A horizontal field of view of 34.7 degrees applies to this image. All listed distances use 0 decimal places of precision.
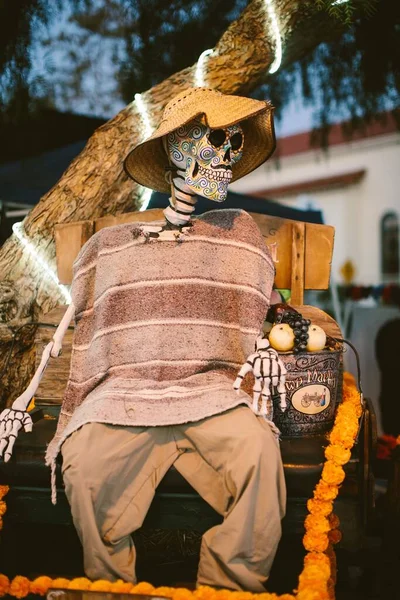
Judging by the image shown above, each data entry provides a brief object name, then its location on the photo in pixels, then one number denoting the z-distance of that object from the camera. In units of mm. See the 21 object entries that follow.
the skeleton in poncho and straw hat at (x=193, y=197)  2441
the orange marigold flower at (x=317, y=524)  2422
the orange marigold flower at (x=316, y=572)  2256
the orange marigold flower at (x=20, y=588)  2316
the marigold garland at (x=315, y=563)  2160
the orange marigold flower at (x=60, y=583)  2232
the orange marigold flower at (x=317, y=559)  2359
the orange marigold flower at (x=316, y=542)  2410
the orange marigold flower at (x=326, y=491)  2432
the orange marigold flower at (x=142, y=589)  2172
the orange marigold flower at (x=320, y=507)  2441
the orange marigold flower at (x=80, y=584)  2188
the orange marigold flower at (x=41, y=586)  2291
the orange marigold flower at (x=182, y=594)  2141
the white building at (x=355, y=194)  22406
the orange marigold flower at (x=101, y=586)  2172
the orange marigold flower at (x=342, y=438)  2529
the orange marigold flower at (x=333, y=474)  2422
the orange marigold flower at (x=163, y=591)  2160
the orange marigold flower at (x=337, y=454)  2465
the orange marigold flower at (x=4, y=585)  2336
